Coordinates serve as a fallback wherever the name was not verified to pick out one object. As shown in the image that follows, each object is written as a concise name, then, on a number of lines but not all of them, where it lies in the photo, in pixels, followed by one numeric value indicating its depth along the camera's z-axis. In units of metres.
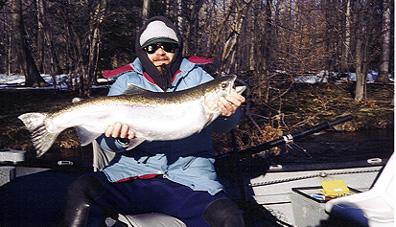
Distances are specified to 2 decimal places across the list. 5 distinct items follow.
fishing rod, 4.25
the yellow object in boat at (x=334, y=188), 3.98
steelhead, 3.06
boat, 3.68
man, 2.99
